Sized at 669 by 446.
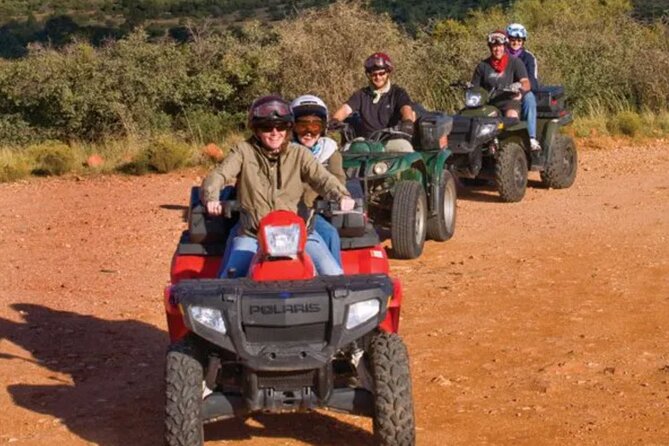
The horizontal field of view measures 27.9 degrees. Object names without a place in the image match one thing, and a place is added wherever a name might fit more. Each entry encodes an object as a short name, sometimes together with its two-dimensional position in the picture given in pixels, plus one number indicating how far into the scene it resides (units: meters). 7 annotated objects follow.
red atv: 5.63
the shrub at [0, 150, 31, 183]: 17.38
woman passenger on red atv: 8.34
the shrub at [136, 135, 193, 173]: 17.19
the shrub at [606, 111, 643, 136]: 19.03
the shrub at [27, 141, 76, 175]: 17.66
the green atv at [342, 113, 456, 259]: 10.94
